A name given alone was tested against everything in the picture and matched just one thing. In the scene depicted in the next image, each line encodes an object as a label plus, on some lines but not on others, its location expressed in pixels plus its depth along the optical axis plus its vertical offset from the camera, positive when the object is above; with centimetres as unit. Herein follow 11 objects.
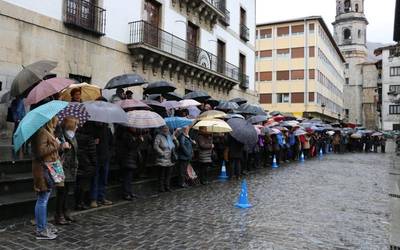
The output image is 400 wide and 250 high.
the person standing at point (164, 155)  962 -52
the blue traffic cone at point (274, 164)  1692 -120
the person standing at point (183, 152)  1046 -47
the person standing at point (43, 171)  579 -58
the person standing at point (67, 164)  657 -53
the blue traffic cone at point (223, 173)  1290 -125
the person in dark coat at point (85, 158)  736 -48
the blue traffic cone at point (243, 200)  842 -137
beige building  5556 +994
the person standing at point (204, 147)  1127 -36
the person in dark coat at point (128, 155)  875 -48
